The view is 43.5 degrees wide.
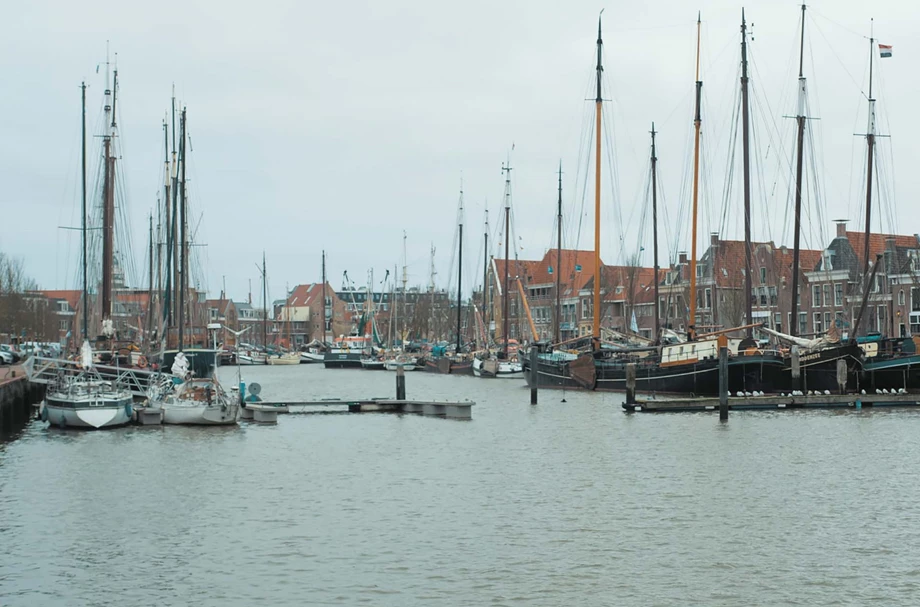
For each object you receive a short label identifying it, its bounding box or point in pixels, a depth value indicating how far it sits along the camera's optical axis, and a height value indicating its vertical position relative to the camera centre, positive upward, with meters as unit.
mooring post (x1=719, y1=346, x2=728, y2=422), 47.59 -1.94
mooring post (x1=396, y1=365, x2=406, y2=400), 56.88 -2.75
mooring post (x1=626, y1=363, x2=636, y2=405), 50.22 -2.33
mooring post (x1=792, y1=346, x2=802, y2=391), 57.69 -1.84
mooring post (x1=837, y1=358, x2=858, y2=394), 55.97 -1.99
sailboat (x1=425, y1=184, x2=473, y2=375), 116.94 -3.27
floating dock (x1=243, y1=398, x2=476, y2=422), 54.31 -3.71
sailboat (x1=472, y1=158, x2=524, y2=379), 105.38 -2.91
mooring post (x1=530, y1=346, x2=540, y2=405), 58.88 -2.33
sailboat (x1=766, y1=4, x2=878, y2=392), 58.43 -1.45
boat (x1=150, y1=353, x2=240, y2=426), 46.41 -3.05
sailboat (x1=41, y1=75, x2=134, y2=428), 45.72 -2.99
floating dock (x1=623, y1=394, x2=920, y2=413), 52.06 -3.16
